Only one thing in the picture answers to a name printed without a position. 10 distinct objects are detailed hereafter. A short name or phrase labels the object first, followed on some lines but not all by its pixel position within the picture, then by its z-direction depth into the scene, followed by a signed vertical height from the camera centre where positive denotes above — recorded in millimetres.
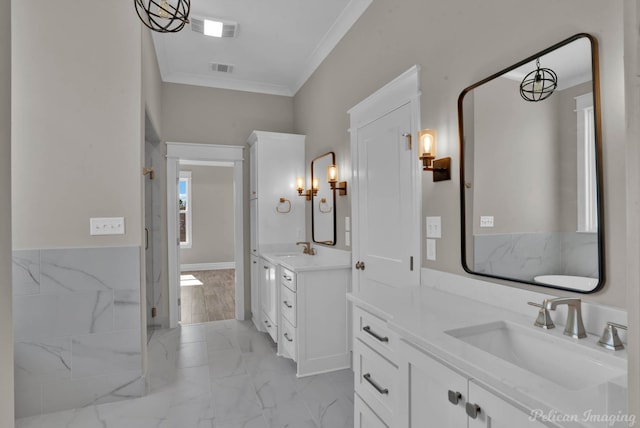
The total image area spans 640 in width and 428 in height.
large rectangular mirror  1201 +174
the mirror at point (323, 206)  3365 +106
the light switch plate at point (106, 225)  2426 -47
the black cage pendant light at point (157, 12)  2815 +1762
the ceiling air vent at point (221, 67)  3957 +1717
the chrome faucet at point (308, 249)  3777 -357
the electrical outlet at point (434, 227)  1929 -65
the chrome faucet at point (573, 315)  1109 -324
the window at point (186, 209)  8172 +203
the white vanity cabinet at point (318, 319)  2795 -833
